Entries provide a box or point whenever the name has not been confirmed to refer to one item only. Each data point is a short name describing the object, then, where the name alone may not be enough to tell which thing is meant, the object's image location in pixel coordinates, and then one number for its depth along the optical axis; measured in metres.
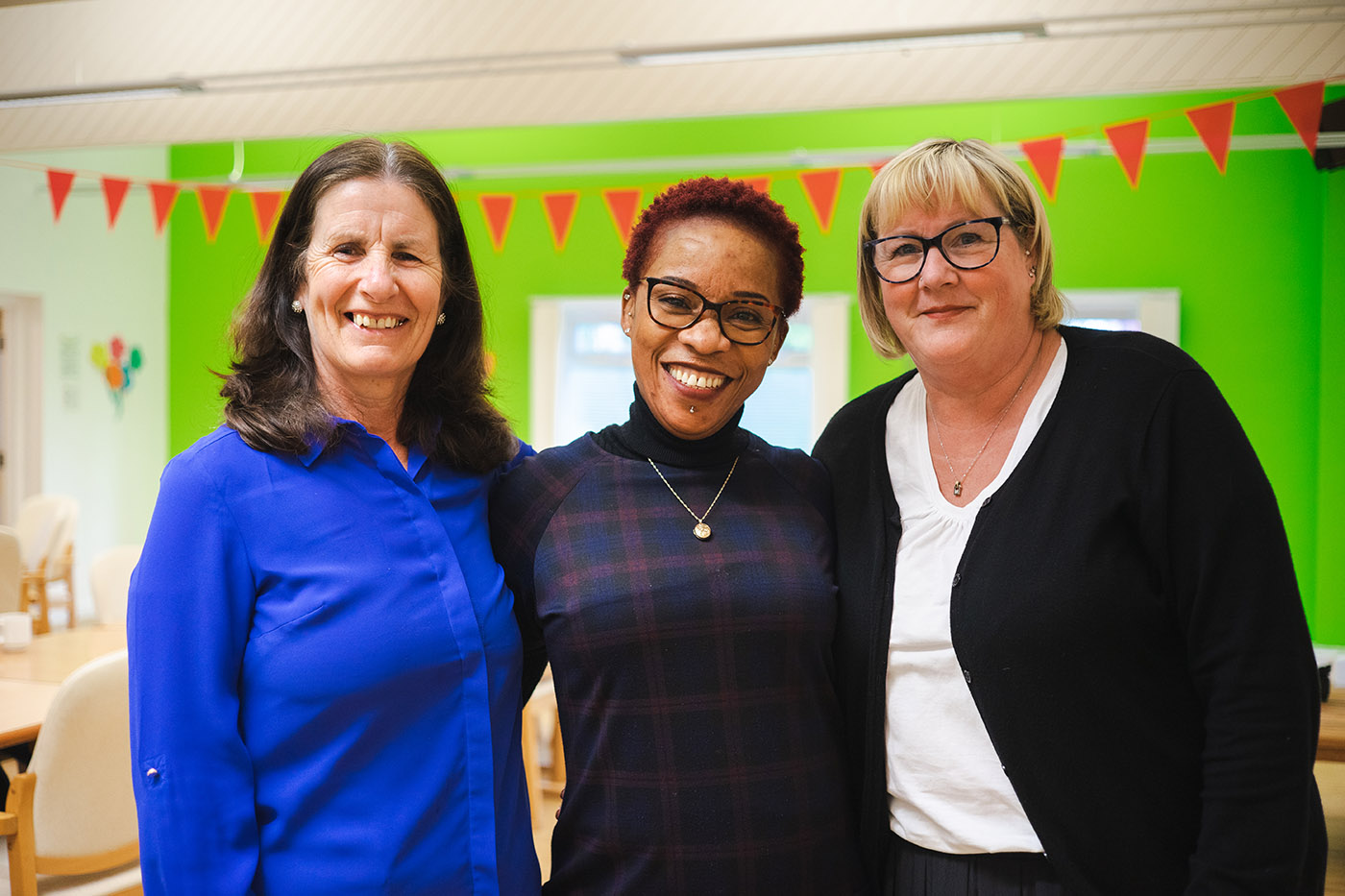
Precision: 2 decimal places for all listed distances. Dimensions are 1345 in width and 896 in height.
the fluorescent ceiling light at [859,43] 4.28
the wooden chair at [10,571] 4.77
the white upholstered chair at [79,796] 2.36
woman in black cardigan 1.31
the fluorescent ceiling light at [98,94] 5.22
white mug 3.54
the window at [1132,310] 6.43
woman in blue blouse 1.29
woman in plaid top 1.44
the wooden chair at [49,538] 6.75
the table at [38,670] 2.63
